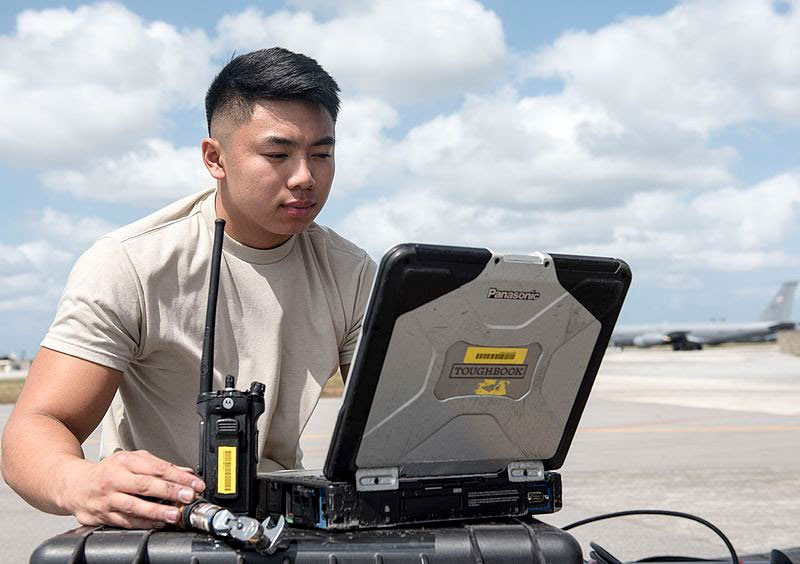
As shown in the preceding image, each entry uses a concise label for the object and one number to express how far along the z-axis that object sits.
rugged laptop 1.55
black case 1.50
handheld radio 1.59
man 1.89
